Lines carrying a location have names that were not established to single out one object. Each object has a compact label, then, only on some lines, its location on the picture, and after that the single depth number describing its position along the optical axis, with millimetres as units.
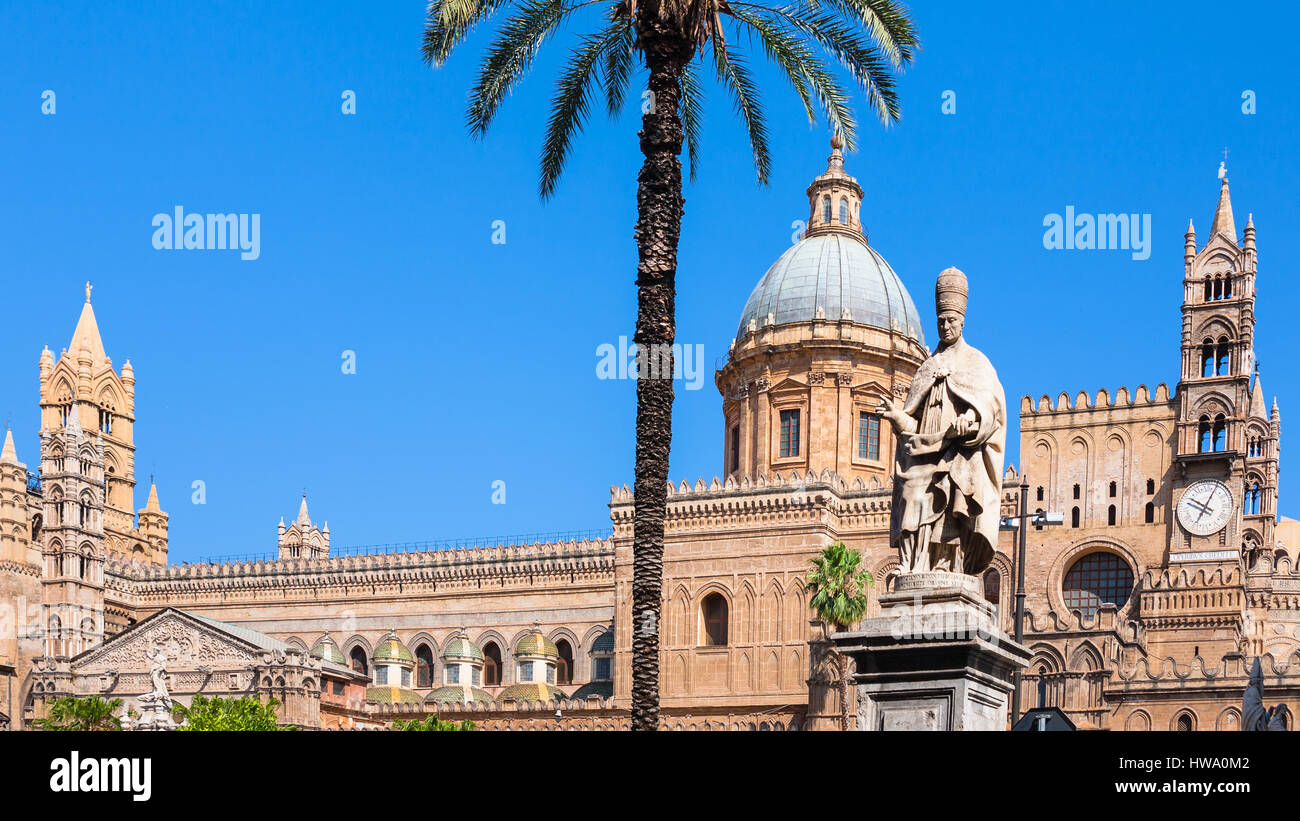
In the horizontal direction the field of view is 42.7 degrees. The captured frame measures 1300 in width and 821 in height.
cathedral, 52594
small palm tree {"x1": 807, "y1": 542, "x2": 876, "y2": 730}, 51406
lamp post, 25906
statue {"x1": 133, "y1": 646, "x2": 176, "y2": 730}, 51125
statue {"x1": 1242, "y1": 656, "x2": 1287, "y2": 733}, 31875
